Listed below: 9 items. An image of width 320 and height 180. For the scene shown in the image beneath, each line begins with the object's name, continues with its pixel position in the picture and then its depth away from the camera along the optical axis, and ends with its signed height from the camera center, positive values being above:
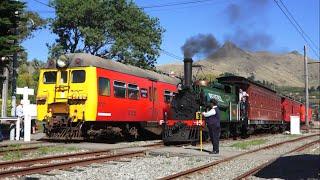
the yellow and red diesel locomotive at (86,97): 19.14 +0.85
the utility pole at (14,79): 24.22 +2.00
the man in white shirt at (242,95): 26.62 +1.27
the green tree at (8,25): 19.02 +3.68
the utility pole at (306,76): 48.60 +4.23
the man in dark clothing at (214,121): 17.05 -0.10
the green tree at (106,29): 41.12 +7.71
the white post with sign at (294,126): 38.28 -0.59
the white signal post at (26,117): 21.34 +0.01
